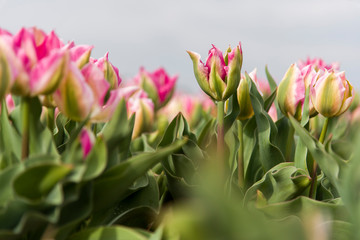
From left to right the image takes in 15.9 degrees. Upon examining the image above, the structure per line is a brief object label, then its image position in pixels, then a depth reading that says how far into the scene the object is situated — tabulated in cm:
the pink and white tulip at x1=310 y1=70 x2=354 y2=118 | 149
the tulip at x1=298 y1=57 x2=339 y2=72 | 185
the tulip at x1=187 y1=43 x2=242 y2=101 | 149
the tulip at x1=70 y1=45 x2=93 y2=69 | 135
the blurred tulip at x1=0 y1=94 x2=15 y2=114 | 159
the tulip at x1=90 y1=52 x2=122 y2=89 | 145
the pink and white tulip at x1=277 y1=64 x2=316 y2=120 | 155
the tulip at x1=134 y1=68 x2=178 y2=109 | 208
